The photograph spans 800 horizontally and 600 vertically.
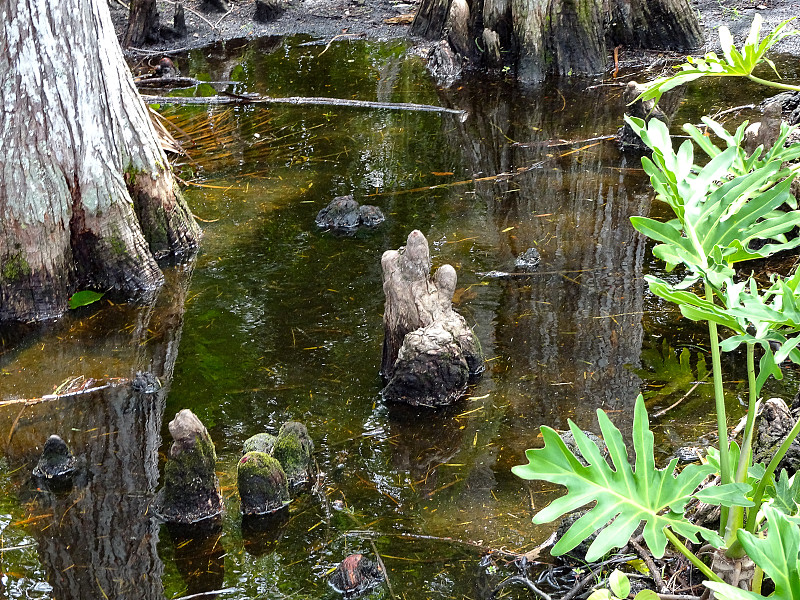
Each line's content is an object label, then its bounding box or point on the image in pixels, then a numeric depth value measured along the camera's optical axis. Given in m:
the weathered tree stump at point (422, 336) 4.58
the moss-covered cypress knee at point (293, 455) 4.09
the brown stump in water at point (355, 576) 3.45
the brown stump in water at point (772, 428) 3.10
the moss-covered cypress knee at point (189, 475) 3.84
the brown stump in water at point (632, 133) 7.80
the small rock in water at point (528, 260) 5.98
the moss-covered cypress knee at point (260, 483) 3.88
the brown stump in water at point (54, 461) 4.24
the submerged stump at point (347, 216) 6.72
